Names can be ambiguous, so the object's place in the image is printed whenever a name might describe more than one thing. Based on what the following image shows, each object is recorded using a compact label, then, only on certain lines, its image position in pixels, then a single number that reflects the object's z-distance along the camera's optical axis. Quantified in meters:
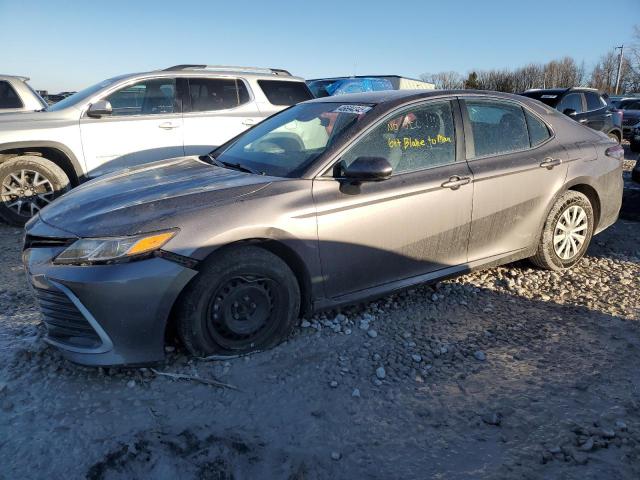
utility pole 59.20
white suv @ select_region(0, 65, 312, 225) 5.74
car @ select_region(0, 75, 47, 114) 7.17
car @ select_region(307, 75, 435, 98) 13.80
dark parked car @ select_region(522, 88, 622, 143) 10.46
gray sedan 2.68
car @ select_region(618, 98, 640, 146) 17.95
